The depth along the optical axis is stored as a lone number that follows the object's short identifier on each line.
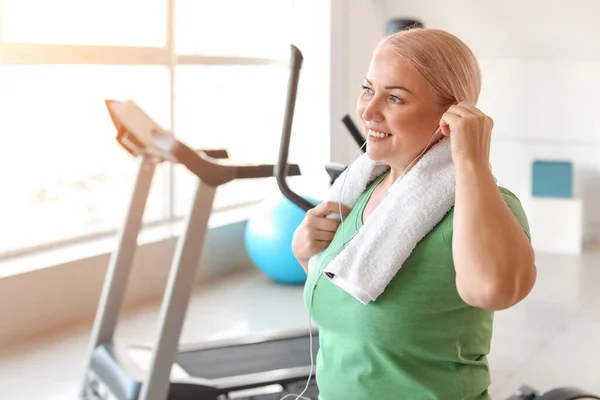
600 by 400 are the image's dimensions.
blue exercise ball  4.37
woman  1.37
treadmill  2.33
